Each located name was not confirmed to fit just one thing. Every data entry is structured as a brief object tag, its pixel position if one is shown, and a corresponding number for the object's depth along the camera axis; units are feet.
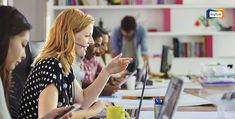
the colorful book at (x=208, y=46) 21.21
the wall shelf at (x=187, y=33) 20.43
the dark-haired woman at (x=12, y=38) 5.27
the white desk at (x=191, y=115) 6.84
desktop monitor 15.71
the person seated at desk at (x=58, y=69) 6.32
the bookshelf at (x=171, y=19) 20.48
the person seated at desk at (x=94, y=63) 10.24
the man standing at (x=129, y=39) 19.97
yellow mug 5.62
